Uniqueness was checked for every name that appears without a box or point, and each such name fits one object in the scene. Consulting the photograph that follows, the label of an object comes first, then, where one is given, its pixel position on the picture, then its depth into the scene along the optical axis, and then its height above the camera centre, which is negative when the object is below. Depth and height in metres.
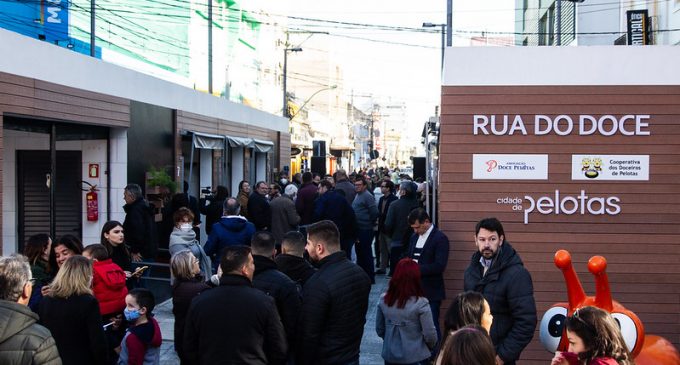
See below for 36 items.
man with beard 5.48 -0.82
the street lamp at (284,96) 36.26 +3.73
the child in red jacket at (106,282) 6.60 -0.93
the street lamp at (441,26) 27.42 +5.19
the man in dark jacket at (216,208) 13.13 -0.60
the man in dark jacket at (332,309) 5.46 -0.95
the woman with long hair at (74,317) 5.41 -1.01
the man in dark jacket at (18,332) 4.02 -0.84
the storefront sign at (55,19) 23.45 +4.58
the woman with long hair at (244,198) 13.66 -0.45
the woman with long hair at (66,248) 6.86 -0.67
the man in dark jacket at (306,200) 14.30 -0.50
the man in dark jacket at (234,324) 4.92 -0.95
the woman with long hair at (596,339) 3.92 -0.82
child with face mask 6.18 -1.27
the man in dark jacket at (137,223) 9.99 -0.66
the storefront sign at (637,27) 18.19 +3.43
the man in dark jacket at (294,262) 6.64 -0.76
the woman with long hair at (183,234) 9.59 -0.76
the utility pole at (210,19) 27.52 +5.34
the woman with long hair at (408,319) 6.09 -1.13
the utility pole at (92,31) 18.72 +3.37
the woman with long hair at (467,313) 4.53 -0.80
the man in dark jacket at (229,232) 9.58 -0.73
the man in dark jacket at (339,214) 12.12 -0.63
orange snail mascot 5.65 -1.06
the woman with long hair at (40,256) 6.78 -0.75
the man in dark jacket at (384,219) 14.01 -0.83
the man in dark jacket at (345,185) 14.84 -0.23
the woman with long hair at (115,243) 7.87 -0.72
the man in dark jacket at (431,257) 7.85 -0.84
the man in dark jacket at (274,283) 5.58 -0.79
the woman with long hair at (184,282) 6.27 -0.91
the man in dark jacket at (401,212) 12.28 -0.60
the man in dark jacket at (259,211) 12.90 -0.64
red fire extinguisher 12.88 -0.54
